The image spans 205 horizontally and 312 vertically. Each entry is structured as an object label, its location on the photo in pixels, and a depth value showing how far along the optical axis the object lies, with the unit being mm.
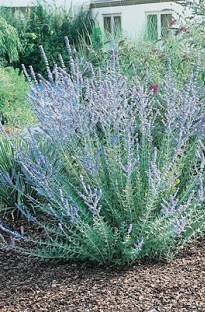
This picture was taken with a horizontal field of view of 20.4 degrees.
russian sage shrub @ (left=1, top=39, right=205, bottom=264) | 3338
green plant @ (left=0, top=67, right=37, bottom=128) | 9719
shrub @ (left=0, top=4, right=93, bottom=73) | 15898
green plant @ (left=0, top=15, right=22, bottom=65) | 11406
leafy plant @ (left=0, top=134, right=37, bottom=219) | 4734
